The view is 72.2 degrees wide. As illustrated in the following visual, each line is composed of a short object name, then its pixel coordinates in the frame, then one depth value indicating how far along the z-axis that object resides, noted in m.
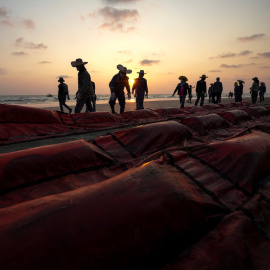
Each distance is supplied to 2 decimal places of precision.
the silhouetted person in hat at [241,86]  14.50
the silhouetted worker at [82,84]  5.83
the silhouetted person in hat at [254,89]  14.37
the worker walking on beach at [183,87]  10.27
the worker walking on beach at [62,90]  9.43
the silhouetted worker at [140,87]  9.08
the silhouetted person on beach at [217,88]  12.50
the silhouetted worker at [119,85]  7.64
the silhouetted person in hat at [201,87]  11.48
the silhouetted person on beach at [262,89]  19.76
